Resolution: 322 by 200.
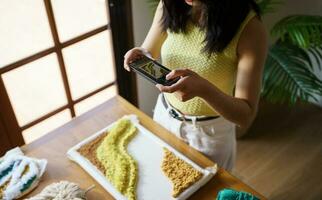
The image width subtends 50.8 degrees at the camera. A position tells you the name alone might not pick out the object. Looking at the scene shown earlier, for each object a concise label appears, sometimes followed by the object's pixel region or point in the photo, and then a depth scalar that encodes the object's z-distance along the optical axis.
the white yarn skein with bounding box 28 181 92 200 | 0.74
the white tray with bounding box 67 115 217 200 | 0.79
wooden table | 0.82
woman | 0.78
